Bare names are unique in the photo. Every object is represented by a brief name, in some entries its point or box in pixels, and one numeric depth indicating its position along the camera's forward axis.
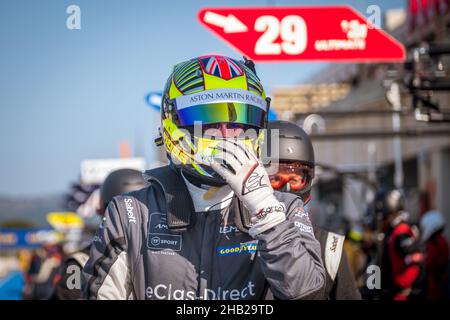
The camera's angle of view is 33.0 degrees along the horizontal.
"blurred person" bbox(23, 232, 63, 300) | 11.54
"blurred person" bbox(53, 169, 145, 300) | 4.20
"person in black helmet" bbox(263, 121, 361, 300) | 3.35
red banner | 5.19
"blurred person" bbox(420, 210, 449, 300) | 8.55
